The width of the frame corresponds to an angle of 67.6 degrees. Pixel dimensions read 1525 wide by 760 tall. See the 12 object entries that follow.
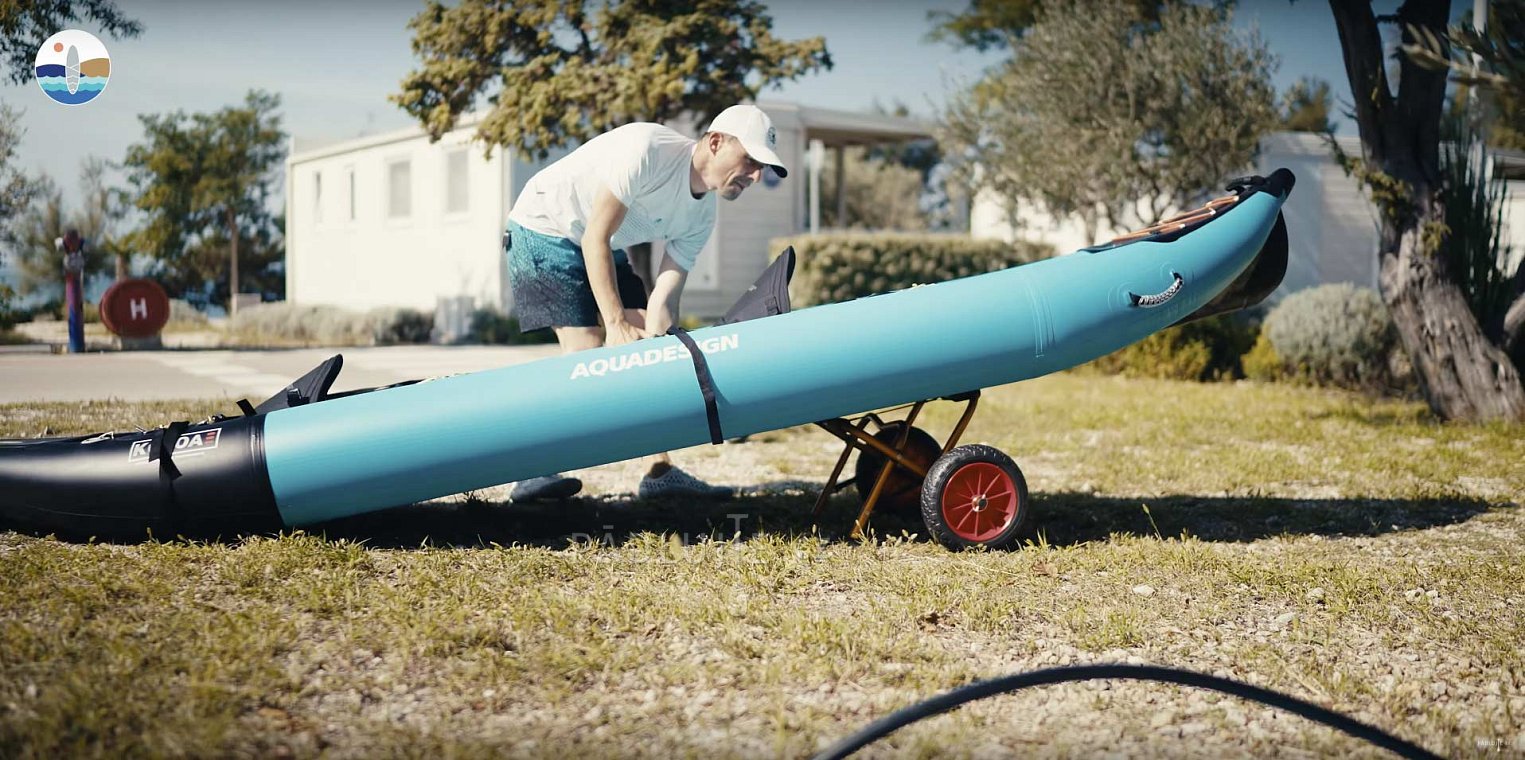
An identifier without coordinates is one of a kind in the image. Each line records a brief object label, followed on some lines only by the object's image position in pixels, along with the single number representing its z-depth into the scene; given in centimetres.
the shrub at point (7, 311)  780
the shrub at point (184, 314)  1655
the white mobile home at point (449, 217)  1794
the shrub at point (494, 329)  1722
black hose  259
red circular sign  1159
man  473
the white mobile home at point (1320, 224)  1725
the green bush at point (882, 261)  1600
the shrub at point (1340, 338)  1116
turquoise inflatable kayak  427
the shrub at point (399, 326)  1761
